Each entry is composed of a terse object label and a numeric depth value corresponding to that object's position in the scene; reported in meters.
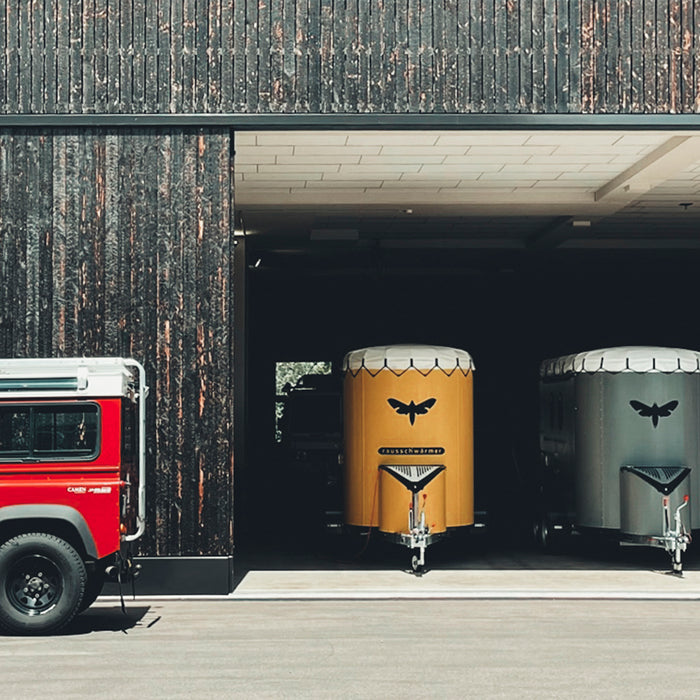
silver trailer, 15.70
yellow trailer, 15.91
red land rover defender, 10.85
